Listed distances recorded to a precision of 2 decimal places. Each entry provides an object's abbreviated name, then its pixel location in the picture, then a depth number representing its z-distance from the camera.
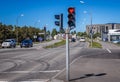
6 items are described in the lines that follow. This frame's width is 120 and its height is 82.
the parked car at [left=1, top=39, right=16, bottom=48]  39.34
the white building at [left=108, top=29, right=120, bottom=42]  85.79
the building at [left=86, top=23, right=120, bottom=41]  107.34
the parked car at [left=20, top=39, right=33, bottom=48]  40.18
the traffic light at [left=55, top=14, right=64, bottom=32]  8.80
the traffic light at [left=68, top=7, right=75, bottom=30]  8.71
